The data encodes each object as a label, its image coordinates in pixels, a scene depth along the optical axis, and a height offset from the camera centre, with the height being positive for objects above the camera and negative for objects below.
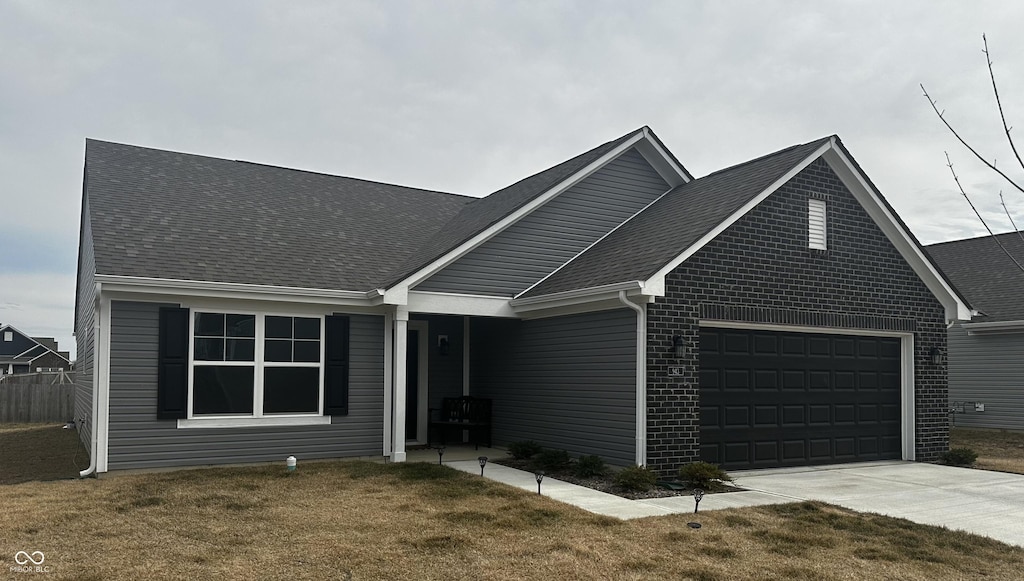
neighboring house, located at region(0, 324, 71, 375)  56.56 -1.80
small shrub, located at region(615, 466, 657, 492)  9.66 -1.76
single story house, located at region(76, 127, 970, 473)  10.85 +0.23
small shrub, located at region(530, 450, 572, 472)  11.41 -1.83
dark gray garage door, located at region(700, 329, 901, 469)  11.45 -0.96
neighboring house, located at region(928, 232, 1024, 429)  19.03 -0.34
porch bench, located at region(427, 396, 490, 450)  14.30 -1.55
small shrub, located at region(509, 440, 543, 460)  12.35 -1.81
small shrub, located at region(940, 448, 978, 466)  12.91 -1.93
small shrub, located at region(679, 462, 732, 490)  9.92 -1.74
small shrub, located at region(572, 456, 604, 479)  10.72 -1.79
